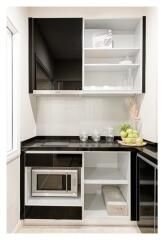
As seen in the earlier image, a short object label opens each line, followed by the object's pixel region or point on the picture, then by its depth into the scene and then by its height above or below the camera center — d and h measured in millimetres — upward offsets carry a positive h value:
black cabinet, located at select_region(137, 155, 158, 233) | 970 -669
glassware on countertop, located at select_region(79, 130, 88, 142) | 1584 -235
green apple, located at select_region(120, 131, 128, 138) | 1432 -187
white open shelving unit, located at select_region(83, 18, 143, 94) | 1489 +796
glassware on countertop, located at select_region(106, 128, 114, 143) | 1626 -239
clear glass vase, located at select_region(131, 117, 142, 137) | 1561 -91
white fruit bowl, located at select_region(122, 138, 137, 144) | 1378 -257
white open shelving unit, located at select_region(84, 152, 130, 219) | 1334 -667
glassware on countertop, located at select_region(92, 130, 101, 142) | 1590 -236
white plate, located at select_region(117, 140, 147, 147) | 1350 -295
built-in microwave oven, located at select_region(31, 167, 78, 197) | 1317 -685
